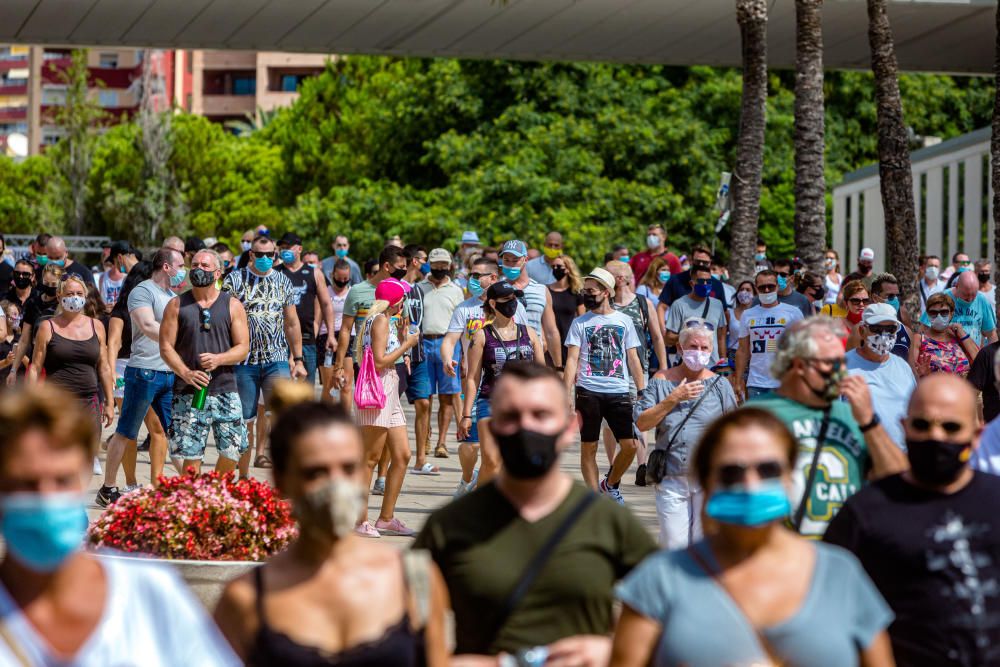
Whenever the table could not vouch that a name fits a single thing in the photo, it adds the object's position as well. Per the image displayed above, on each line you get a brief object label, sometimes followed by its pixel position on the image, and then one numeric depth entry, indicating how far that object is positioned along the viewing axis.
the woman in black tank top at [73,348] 23.70
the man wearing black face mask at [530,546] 8.73
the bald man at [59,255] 31.55
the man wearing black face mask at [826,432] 10.94
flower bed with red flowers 16.73
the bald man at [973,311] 31.00
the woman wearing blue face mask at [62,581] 6.48
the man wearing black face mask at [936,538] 9.38
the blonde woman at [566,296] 29.84
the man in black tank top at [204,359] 21.98
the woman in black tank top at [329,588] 7.51
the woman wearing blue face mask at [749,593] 7.76
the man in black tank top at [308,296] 33.00
